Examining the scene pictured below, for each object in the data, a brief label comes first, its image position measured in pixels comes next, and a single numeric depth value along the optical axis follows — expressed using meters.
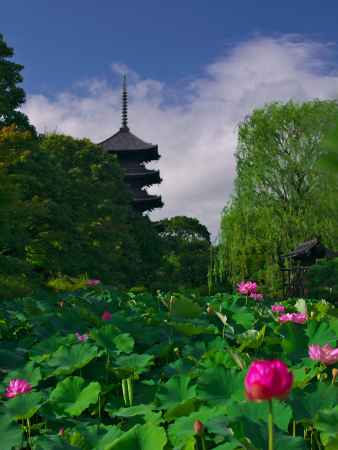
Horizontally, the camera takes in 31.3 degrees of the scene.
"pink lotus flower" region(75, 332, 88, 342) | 2.64
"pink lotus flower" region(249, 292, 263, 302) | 4.84
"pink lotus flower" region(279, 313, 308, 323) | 3.05
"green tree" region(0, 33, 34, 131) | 14.37
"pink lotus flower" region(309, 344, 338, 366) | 1.99
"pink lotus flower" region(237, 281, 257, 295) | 4.73
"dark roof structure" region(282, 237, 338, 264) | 17.22
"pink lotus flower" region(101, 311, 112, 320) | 2.99
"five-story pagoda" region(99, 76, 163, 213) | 36.16
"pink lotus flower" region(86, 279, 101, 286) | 7.36
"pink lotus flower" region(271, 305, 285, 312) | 3.98
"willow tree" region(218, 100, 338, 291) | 19.64
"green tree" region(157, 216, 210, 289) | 28.36
